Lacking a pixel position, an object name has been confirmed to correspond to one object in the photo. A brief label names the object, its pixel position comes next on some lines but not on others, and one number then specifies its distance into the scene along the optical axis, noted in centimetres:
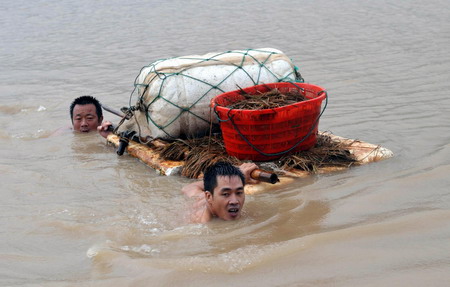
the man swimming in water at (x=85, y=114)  786
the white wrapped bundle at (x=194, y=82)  608
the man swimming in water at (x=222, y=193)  452
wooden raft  533
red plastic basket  527
